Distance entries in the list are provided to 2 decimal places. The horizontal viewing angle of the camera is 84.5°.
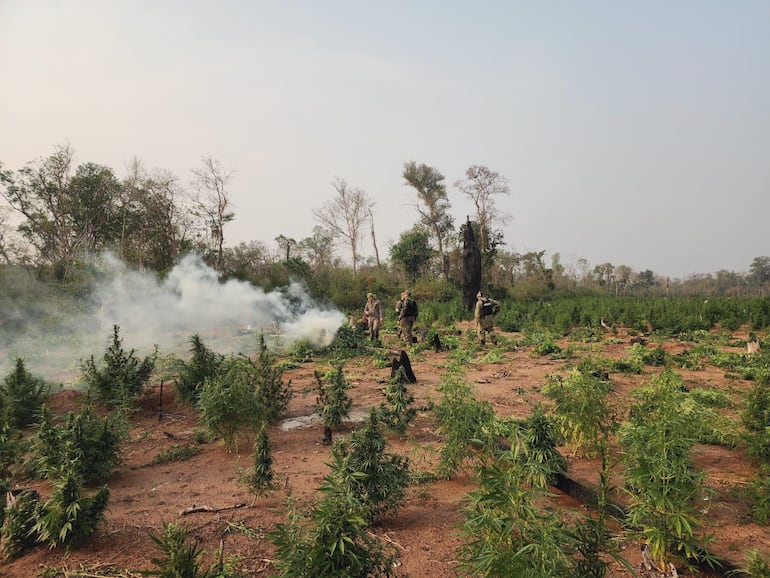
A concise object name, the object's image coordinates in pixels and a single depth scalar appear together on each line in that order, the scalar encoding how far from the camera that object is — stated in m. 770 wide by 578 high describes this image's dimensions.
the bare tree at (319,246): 45.44
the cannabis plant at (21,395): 6.76
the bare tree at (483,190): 39.44
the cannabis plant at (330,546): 2.37
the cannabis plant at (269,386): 7.15
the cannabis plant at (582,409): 5.14
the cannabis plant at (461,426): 4.78
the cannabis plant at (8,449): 5.06
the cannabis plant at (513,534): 2.18
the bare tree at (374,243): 42.52
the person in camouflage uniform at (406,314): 15.33
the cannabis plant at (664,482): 3.09
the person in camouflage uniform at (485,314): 15.13
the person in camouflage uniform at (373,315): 15.96
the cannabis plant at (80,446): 4.46
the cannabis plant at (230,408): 5.76
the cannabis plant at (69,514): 3.57
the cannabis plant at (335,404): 6.41
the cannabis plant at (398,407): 6.21
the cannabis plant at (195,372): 7.45
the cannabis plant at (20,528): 3.62
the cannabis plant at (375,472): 3.84
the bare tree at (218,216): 33.03
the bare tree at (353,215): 42.75
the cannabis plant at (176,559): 2.28
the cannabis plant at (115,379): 7.36
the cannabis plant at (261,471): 4.39
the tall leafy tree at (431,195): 42.81
